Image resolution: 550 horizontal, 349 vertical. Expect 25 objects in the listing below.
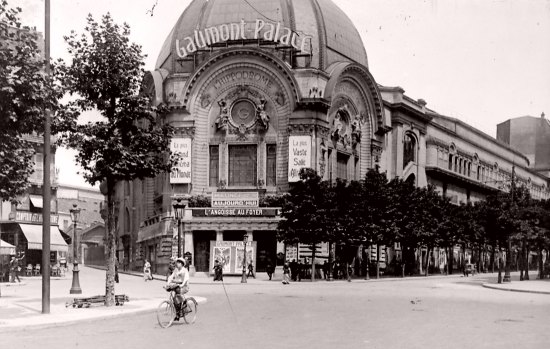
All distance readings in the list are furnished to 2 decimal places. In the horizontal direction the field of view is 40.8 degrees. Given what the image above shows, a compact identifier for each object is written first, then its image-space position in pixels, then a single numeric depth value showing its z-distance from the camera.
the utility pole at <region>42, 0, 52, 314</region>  19.84
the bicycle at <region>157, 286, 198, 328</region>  17.59
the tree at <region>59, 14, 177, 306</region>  23.33
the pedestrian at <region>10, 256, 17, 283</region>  45.97
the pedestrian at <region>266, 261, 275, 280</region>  47.92
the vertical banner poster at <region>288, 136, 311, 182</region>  57.75
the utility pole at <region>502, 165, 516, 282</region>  44.12
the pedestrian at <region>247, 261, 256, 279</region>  50.08
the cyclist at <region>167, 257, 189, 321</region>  17.89
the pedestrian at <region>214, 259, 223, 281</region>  45.41
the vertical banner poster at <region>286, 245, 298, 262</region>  54.78
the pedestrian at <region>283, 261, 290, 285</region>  42.09
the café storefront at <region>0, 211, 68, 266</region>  58.12
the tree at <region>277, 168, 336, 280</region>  47.09
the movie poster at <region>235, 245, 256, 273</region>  51.44
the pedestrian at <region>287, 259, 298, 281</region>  47.11
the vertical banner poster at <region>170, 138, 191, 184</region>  59.19
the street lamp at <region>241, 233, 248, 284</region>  43.35
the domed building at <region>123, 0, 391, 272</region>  57.12
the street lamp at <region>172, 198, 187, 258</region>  41.98
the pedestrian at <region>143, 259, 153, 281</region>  48.94
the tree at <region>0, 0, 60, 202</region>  17.41
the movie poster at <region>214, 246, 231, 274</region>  51.59
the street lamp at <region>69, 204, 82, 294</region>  30.80
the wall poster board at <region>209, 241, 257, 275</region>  51.53
